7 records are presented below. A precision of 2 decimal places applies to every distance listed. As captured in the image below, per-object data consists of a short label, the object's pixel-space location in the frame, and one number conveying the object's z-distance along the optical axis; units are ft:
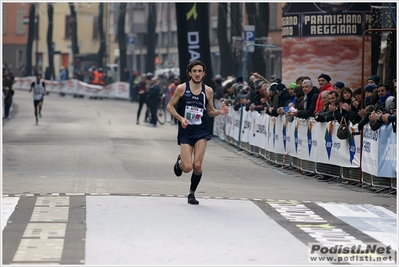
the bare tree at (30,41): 265.34
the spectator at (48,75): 245.04
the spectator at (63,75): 218.79
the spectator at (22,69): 297.12
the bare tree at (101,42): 242.17
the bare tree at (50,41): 264.52
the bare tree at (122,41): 220.43
